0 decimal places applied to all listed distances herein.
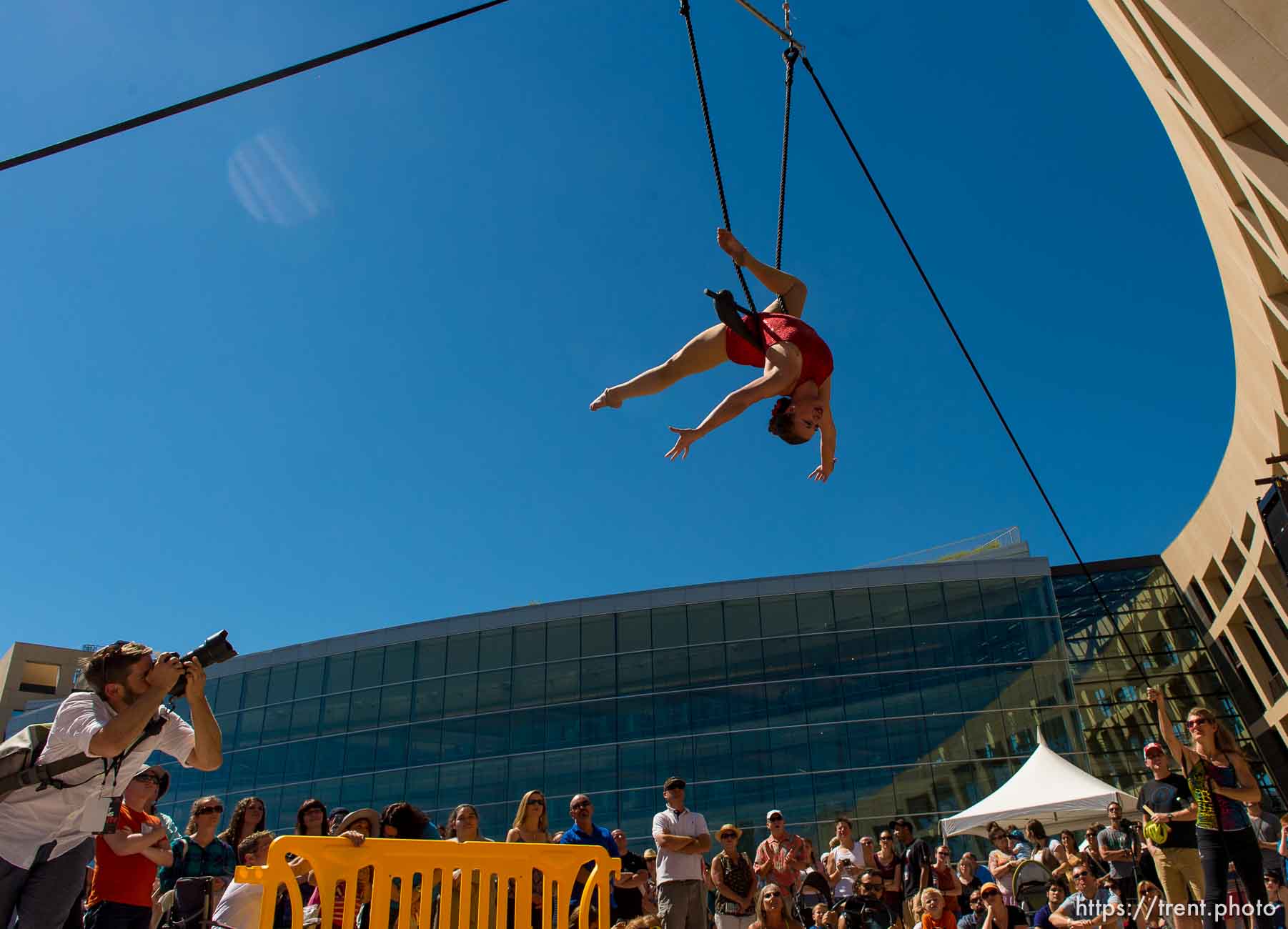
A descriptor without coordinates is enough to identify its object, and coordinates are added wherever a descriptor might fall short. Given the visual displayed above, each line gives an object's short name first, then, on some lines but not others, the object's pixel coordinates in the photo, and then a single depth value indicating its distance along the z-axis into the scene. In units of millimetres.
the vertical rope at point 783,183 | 5691
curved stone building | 4668
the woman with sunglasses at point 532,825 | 5914
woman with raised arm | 4953
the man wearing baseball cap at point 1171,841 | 5613
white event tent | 11273
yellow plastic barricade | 2512
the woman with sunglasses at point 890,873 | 8273
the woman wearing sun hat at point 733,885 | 7242
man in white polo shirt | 6762
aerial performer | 4801
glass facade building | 23016
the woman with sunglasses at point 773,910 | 6613
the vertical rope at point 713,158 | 4941
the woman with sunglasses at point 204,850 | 5020
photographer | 2990
